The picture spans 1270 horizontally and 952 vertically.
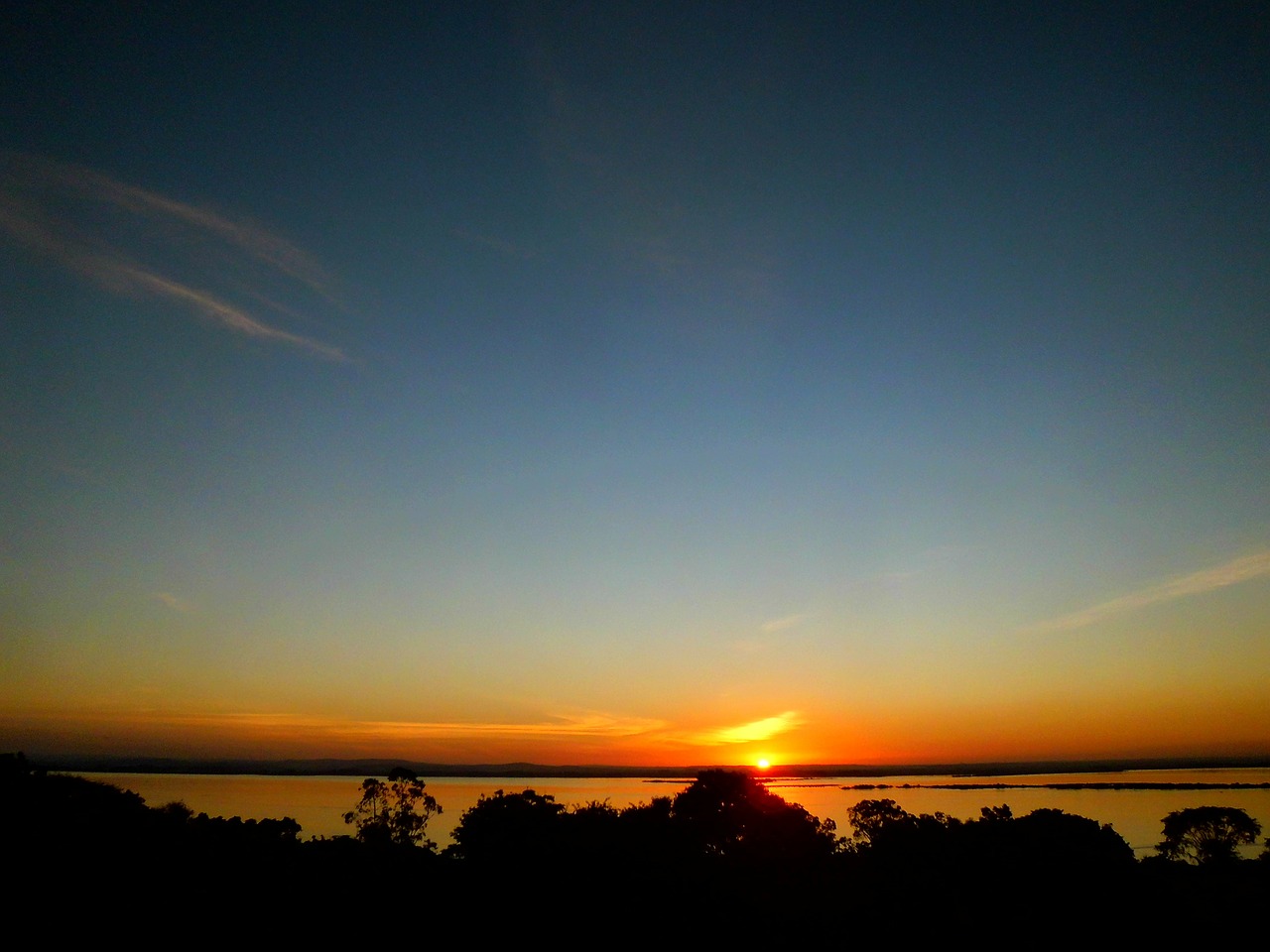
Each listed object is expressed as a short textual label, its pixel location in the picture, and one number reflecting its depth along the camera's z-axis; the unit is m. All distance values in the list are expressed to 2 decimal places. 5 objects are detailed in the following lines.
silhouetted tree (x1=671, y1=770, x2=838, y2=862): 46.91
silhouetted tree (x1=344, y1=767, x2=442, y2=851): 58.41
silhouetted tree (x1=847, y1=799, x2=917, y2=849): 54.31
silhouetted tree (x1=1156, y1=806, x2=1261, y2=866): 56.66
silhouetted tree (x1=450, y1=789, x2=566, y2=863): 35.69
